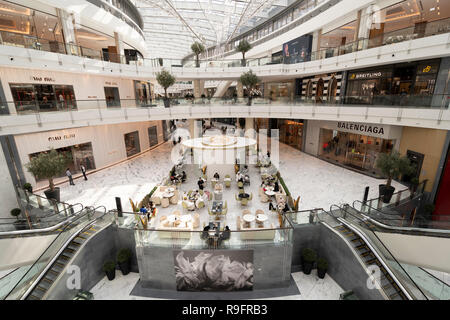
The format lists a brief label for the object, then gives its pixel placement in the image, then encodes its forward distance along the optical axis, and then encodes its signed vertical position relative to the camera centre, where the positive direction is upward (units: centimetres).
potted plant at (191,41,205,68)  2181 +465
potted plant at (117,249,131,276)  951 -667
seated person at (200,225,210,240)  875 -524
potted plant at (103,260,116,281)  932 -686
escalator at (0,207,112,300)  719 -557
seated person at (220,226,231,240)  876 -524
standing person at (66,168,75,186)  1442 -505
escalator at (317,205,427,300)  688 -551
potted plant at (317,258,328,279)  919 -684
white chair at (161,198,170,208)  1207 -548
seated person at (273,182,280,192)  1266 -505
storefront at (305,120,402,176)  1503 -355
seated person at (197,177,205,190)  1343 -507
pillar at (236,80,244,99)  2679 +89
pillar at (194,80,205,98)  2714 +100
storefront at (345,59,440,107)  1227 +71
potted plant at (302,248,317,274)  931 -660
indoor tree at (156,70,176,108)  1884 +153
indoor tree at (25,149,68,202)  1126 -328
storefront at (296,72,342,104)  1747 +78
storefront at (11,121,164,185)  1388 -339
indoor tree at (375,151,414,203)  1120 -353
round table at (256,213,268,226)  973 -517
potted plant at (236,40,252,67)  2210 +481
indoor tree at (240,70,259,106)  2034 +155
